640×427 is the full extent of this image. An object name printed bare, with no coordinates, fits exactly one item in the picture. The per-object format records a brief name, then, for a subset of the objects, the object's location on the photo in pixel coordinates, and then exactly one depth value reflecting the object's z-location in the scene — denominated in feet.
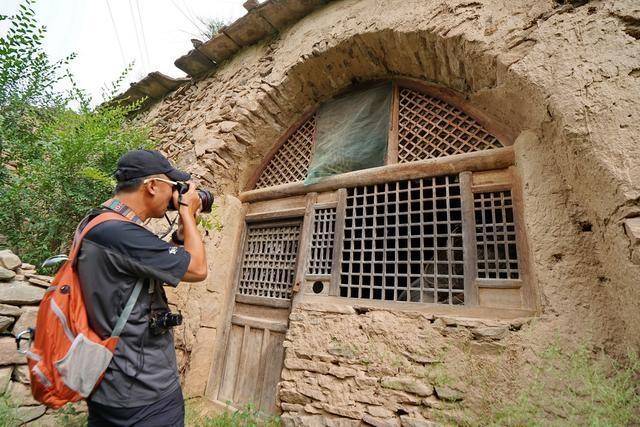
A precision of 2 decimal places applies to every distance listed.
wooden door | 8.91
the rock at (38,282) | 7.74
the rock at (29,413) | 6.75
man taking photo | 3.51
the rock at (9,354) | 6.87
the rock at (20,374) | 6.94
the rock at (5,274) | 7.28
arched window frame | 6.42
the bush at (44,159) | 10.07
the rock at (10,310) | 7.06
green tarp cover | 9.26
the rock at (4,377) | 6.66
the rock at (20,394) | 6.75
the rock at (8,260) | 7.46
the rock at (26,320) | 7.13
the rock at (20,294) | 7.17
